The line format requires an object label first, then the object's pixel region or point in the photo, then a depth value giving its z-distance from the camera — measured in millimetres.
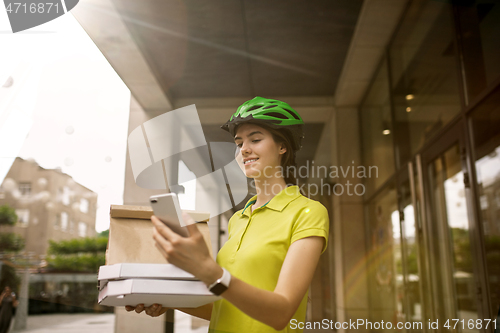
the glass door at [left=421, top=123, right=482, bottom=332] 2621
